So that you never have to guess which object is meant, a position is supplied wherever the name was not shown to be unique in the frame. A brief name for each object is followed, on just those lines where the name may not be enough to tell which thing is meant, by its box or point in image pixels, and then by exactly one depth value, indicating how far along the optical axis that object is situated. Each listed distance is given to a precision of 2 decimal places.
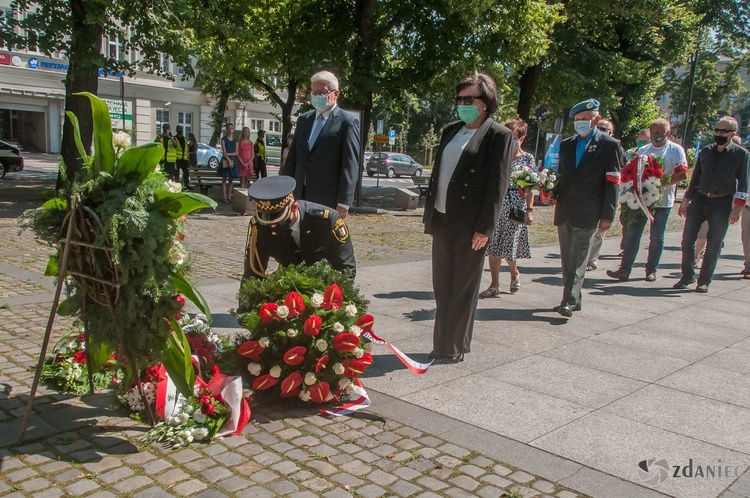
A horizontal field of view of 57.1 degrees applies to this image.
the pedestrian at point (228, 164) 16.73
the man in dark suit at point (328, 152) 5.40
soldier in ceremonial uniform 4.23
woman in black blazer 4.84
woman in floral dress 7.20
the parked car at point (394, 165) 42.34
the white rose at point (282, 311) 4.00
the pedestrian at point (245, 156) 17.33
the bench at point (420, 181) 22.97
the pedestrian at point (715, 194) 8.04
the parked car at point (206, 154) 33.87
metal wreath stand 3.22
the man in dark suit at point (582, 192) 6.46
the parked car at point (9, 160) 22.12
